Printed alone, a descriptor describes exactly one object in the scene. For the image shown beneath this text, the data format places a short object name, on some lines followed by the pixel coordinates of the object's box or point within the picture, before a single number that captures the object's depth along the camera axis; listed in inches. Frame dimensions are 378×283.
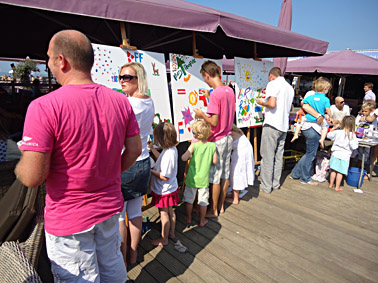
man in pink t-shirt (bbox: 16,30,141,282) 40.7
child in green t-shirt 104.6
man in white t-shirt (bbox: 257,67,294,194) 139.5
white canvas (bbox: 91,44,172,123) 91.4
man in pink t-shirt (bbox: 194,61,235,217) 106.1
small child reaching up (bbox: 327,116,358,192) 152.4
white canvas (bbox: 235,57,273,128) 151.4
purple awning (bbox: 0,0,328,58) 76.4
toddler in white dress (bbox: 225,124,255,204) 128.7
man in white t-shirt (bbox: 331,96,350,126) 212.2
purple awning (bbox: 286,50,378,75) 247.7
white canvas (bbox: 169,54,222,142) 117.3
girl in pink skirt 91.5
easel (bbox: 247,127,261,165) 172.8
